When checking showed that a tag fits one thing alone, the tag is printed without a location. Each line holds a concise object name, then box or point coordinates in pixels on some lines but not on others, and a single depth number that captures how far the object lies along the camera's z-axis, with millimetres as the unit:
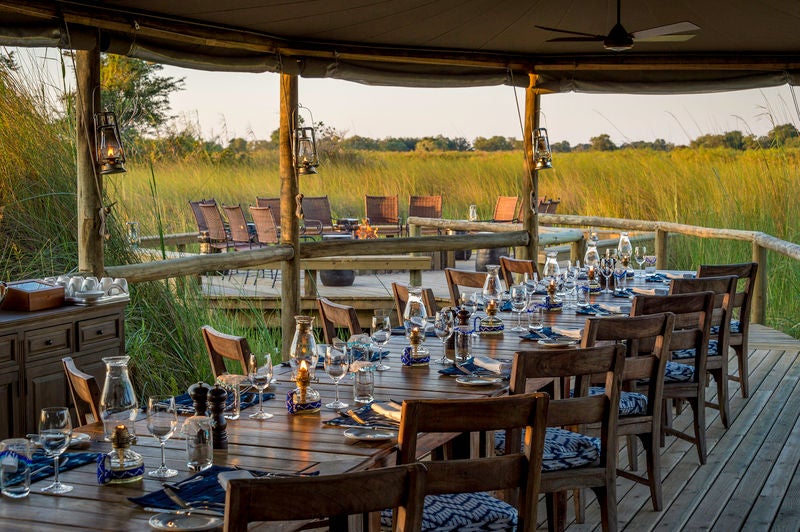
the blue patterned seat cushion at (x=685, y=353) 5840
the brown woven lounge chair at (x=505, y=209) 14625
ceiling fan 5719
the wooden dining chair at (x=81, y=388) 3324
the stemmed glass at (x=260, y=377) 3502
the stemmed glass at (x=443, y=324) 4383
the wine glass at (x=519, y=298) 5244
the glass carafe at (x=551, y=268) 6395
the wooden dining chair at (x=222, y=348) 3930
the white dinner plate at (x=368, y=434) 3076
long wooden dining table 2438
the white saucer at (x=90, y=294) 5375
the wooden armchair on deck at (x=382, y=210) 15227
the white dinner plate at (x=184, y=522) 2342
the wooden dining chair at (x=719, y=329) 5730
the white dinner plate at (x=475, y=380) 3875
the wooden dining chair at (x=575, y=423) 3561
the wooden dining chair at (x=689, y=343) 5000
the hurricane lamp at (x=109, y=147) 5648
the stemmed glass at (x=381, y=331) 4418
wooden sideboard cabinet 4863
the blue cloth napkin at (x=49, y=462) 2752
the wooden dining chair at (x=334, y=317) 4844
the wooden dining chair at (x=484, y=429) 2604
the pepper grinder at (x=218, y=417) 3000
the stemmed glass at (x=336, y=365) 3539
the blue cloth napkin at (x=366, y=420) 3287
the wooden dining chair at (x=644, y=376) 4258
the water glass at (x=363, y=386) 3562
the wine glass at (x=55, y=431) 2701
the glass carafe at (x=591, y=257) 6941
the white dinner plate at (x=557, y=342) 4672
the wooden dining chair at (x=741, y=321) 6398
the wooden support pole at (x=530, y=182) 8992
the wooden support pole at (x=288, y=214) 7488
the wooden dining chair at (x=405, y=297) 5620
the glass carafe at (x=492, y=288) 5312
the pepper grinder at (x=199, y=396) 3072
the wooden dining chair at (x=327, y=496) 1985
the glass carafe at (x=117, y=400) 2850
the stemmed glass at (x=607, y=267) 6508
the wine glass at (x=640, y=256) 7398
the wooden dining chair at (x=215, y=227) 12188
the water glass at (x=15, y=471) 2566
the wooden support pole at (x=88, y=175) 5738
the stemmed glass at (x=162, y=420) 2783
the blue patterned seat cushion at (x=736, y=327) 6516
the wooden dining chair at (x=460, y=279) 6477
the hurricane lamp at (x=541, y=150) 8844
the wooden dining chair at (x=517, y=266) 7176
